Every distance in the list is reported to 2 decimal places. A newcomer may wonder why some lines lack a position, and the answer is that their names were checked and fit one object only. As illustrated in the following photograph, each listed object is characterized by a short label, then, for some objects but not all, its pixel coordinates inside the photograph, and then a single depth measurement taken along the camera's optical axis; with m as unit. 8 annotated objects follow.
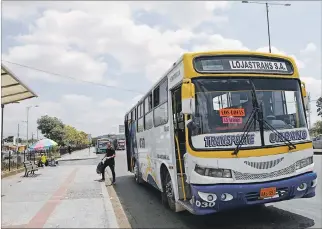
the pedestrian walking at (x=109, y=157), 14.75
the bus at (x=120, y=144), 74.18
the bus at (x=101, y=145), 60.02
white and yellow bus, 6.13
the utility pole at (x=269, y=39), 26.39
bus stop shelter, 10.93
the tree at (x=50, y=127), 81.81
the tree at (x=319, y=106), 63.41
